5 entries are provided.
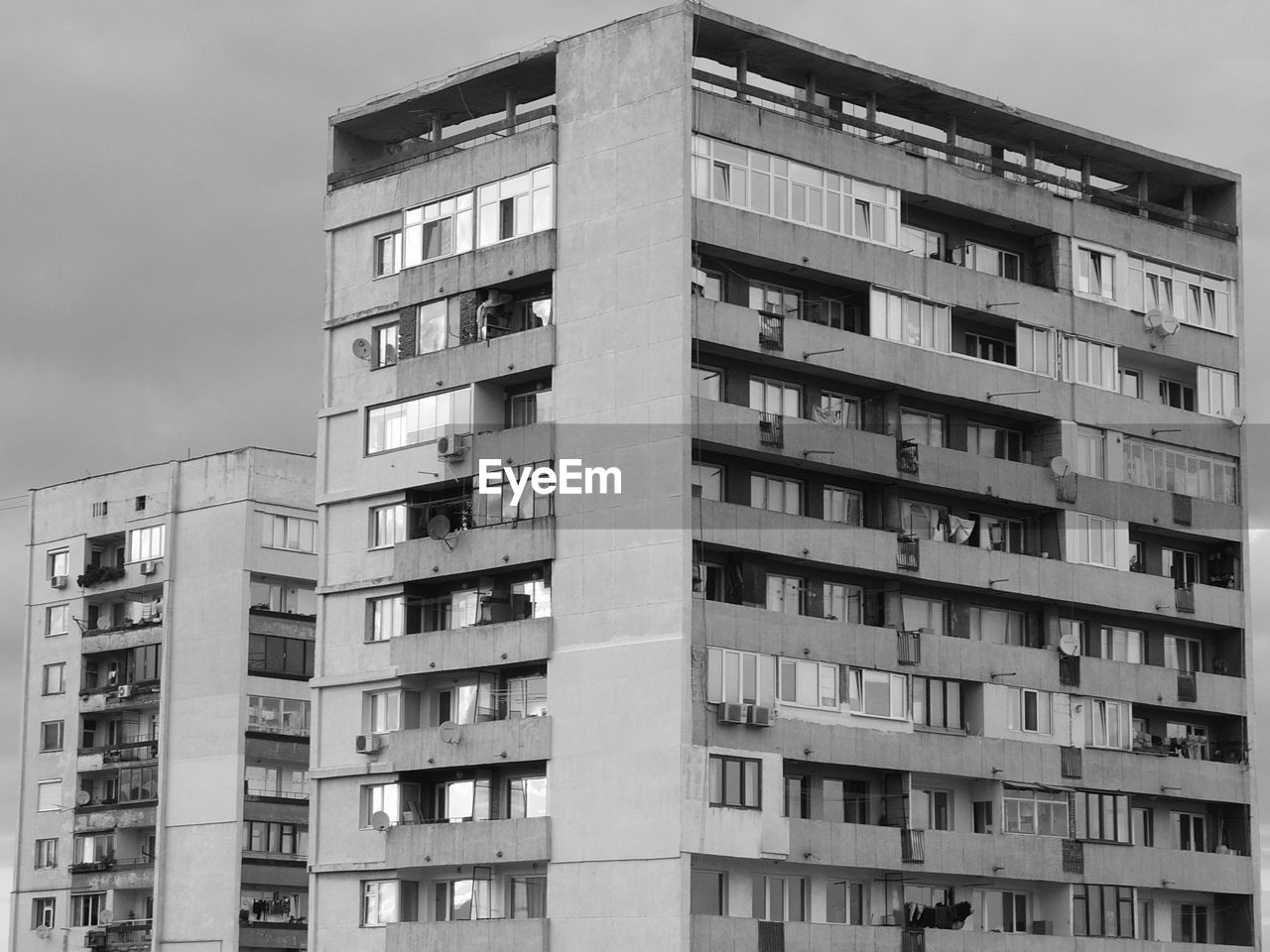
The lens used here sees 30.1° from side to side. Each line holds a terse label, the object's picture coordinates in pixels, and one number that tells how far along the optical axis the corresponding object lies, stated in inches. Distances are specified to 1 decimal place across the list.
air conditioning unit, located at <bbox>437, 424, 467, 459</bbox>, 2556.6
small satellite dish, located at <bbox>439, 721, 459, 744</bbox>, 2513.5
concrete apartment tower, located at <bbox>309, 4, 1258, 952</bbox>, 2402.8
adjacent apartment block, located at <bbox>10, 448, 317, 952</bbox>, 3769.7
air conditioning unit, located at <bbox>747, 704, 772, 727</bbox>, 2374.5
